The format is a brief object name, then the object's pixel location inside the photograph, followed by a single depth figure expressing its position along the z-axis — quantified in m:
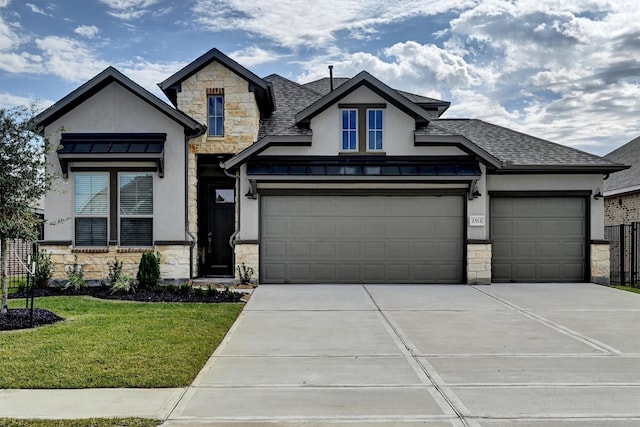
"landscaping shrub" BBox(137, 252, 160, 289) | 13.45
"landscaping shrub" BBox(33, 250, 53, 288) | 13.71
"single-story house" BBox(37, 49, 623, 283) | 14.12
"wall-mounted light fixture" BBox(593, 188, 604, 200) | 14.98
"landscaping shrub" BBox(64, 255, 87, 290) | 13.37
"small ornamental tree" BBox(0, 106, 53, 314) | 9.02
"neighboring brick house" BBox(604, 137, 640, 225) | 19.19
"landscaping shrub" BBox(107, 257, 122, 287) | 13.73
